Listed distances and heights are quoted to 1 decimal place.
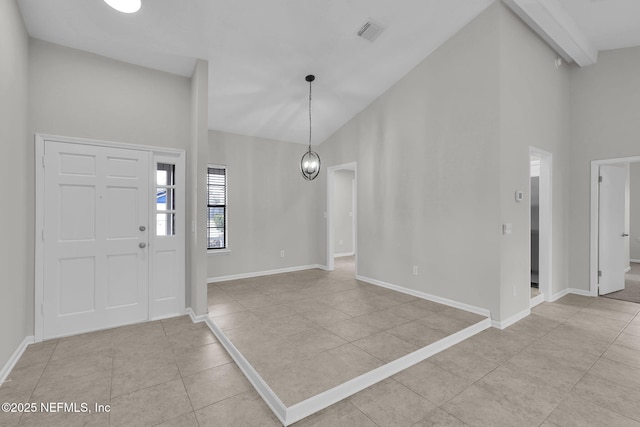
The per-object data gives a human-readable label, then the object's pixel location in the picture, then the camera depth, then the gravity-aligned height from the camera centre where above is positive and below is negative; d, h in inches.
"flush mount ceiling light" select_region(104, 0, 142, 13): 105.2 +74.9
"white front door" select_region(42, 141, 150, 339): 124.0 -10.8
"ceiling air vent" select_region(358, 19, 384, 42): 135.9 +86.1
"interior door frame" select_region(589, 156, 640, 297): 182.2 -8.8
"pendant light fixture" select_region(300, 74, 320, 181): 167.7 +32.6
